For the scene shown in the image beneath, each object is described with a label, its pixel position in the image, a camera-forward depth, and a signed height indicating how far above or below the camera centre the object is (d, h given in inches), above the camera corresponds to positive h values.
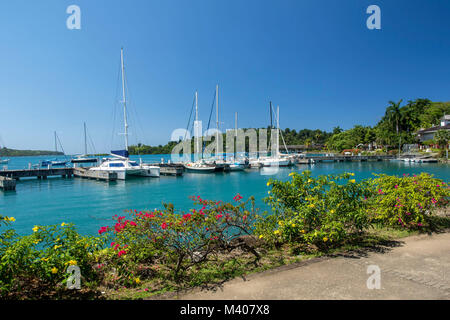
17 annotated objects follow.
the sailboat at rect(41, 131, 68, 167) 2613.2 -38.7
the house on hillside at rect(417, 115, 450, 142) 2668.8 +242.4
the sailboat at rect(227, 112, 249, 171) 1833.2 -55.5
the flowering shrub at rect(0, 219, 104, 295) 147.2 -59.3
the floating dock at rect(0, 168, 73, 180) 1594.5 -85.1
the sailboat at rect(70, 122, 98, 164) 2701.8 -15.3
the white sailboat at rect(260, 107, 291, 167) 2092.8 -39.3
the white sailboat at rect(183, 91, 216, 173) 1726.1 -59.4
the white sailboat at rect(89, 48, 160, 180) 1432.1 -51.7
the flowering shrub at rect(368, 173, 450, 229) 264.4 -46.9
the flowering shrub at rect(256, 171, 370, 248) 218.7 -48.1
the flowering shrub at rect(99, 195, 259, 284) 185.8 -60.7
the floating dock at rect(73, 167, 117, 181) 1414.9 -90.9
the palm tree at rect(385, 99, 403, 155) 2988.4 +469.0
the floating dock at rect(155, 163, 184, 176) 1616.6 -84.0
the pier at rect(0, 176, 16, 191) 1165.7 -107.5
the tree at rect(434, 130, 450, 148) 2358.5 +147.5
